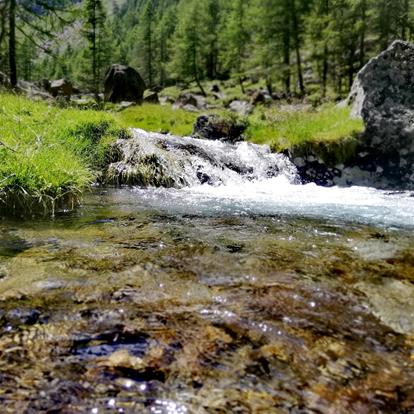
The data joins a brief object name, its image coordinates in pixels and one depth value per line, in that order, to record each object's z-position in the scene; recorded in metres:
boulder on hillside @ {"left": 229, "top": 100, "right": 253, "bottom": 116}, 28.33
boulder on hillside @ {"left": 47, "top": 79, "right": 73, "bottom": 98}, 45.38
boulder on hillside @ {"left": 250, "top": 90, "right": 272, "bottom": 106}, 33.32
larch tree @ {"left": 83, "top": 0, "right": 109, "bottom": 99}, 44.34
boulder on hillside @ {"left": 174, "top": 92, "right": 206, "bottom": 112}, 33.91
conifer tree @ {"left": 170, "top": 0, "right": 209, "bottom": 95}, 59.38
